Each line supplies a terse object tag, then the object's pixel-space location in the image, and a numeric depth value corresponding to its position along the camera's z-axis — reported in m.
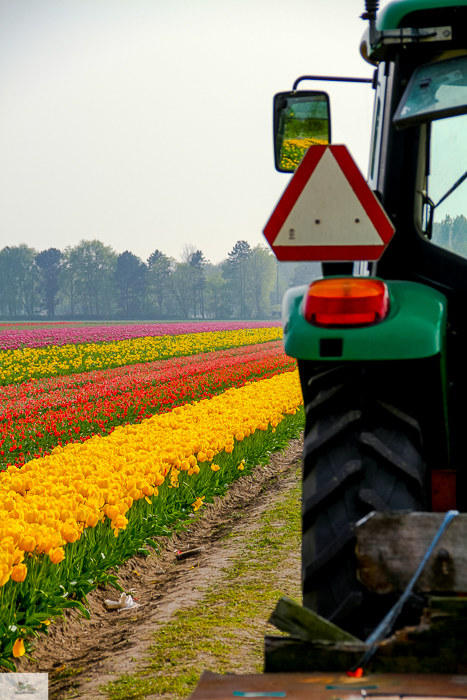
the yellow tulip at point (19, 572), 9.91
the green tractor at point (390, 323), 8.60
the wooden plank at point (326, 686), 8.10
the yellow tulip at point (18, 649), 9.73
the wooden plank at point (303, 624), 8.24
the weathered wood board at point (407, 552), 8.27
